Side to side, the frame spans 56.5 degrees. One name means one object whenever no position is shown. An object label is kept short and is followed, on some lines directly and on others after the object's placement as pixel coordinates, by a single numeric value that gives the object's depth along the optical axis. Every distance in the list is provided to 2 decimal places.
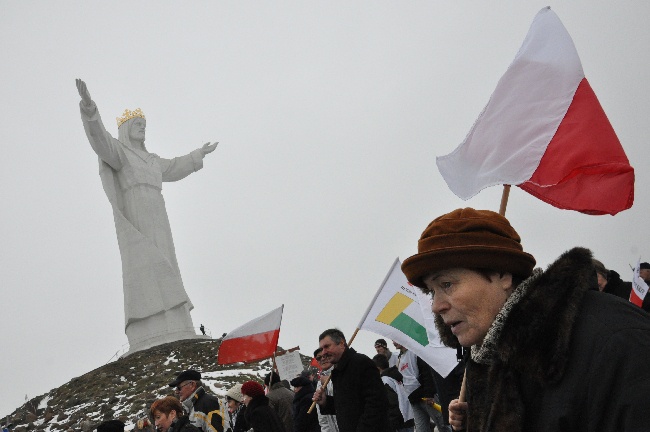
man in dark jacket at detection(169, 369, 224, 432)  5.93
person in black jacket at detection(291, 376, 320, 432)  6.94
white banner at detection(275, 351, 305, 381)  11.19
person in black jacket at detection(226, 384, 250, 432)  7.41
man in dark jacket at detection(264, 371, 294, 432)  7.89
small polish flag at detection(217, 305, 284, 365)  8.55
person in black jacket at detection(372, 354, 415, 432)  7.56
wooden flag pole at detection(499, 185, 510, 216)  2.65
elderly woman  1.47
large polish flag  3.08
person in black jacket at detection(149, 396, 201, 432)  5.58
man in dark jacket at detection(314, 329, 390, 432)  5.06
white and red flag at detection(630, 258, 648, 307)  5.96
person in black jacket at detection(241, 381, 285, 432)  6.13
